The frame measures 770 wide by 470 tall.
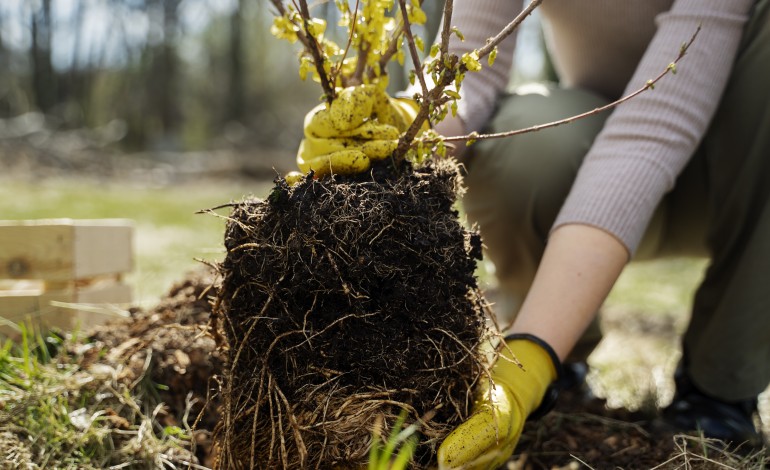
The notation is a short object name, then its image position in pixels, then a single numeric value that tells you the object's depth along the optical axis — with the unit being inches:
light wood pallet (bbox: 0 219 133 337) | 71.6
